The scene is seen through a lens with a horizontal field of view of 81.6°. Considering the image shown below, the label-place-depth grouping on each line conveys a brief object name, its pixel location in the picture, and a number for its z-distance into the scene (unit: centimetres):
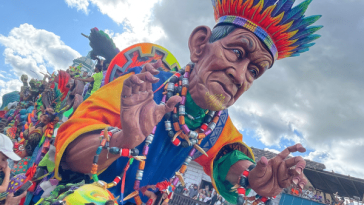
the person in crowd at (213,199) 789
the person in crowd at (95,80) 273
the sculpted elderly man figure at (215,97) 117
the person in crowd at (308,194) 795
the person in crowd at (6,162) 170
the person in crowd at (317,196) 818
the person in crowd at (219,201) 795
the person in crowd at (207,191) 891
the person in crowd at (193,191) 866
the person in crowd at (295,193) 781
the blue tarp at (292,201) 730
